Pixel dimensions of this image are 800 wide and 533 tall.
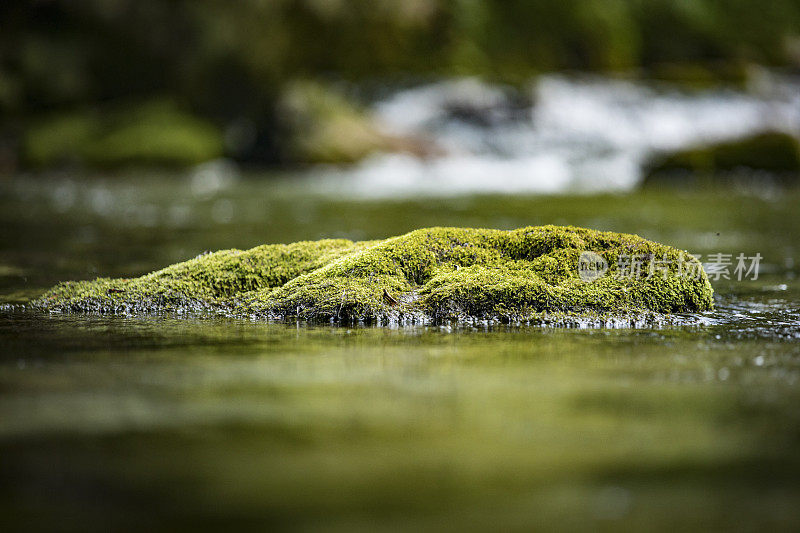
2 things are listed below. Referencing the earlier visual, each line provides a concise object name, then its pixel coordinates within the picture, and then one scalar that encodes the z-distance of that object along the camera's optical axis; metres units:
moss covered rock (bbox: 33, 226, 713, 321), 13.05
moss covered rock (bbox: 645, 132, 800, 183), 55.44
